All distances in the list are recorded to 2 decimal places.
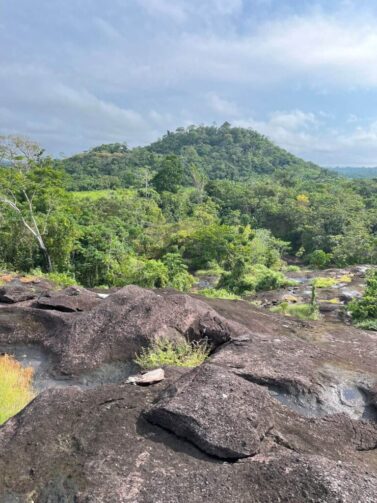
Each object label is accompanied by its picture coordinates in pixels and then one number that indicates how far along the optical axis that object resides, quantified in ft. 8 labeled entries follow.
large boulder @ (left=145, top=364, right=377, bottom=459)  16.90
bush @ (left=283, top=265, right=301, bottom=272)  133.90
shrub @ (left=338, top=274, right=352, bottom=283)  102.65
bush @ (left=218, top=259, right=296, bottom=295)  97.40
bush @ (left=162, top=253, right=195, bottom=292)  84.79
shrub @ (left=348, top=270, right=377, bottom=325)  61.98
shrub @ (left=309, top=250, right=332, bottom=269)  138.82
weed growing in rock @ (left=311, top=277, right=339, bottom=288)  98.24
